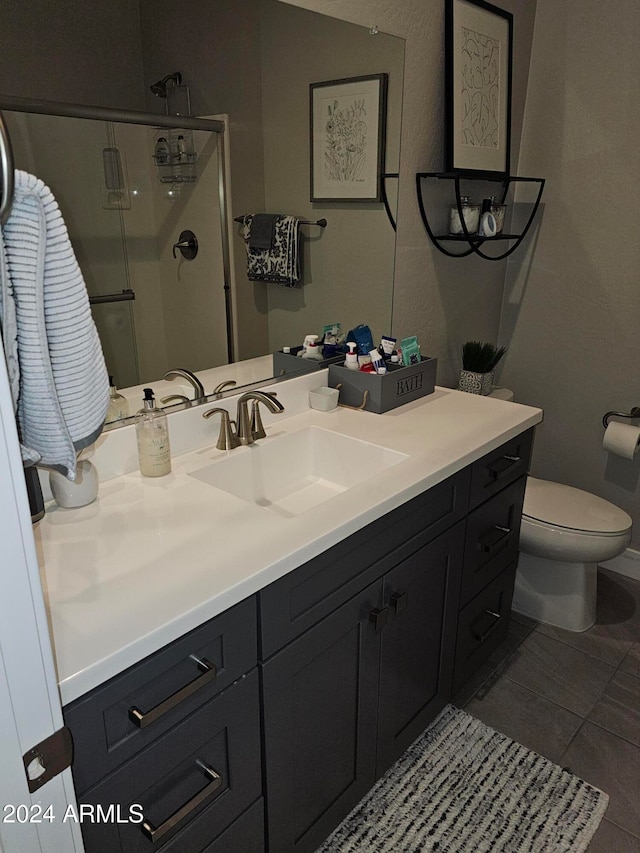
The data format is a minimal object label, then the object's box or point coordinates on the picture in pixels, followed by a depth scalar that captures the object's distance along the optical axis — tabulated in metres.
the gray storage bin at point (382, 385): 1.82
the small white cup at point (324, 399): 1.83
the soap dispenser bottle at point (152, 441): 1.35
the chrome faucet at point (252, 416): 1.55
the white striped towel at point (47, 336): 0.69
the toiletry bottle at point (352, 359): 1.89
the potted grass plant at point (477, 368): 2.48
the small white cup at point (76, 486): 1.22
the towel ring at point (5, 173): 0.57
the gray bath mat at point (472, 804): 1.55
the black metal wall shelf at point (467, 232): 2.04
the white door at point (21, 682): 0.63
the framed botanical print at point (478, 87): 2.01
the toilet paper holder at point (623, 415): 2.50
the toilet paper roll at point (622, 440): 2.41
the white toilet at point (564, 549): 2.13
